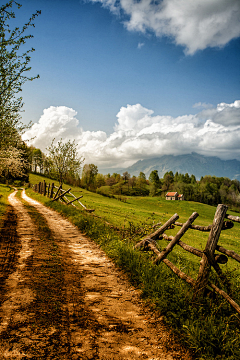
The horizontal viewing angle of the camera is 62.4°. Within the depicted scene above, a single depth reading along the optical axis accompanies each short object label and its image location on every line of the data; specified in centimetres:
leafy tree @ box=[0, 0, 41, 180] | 972
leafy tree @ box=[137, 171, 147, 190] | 14040
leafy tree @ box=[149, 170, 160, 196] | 13200
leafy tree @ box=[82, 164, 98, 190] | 10915
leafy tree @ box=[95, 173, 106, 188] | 12088
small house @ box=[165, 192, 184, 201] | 11375
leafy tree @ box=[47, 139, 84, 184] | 3572
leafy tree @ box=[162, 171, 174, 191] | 14412
